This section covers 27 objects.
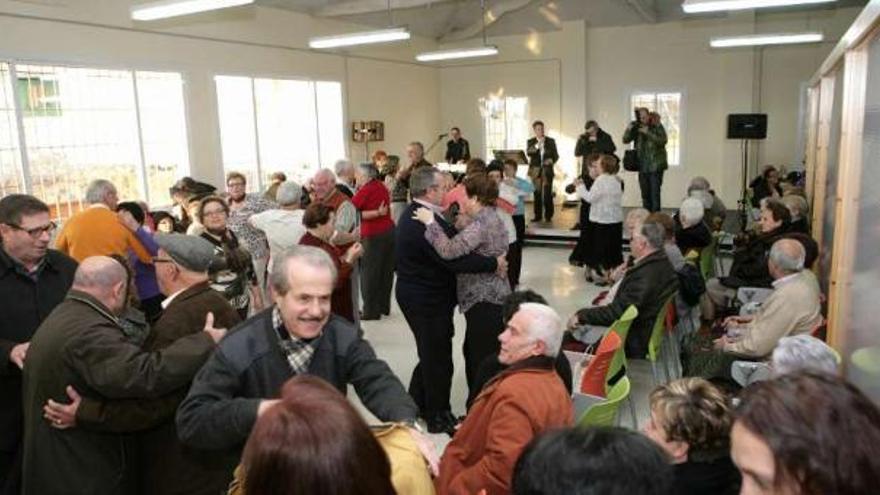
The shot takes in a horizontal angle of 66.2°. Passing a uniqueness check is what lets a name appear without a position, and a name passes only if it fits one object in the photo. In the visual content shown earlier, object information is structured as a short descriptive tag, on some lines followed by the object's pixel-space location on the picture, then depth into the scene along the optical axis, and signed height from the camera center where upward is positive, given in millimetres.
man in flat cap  2078 -752
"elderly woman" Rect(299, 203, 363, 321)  4312 -569
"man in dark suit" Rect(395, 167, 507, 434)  3812 -791
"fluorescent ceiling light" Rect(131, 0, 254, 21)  6096 +1401
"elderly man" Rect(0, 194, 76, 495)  2662 -503
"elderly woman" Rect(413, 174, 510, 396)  3801 -739
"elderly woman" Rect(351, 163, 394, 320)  6191 -809
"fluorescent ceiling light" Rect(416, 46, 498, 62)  10523 +1561
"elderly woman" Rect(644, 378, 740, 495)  1922 -857
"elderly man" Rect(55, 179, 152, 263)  4066 -440
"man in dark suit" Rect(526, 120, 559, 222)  11180 -270
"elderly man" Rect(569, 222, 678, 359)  4031 -854
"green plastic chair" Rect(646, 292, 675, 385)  4047 -1113
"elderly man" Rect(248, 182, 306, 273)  4738 -452
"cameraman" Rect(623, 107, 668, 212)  10141 +20
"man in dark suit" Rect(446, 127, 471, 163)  12828 +56
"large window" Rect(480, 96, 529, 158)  14062 +595
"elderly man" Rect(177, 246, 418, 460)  1781 -563
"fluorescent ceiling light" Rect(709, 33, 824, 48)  9797 +1517
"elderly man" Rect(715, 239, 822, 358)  3527 -867
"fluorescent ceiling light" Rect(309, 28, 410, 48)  8344 +1487
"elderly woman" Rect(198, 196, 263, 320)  3589 -589
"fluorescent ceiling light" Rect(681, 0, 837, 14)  6238 +1307
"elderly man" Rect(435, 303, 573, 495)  2047 -818
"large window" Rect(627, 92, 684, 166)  12922 +670
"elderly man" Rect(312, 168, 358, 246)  4971 -379
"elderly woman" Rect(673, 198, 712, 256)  5602 -707
